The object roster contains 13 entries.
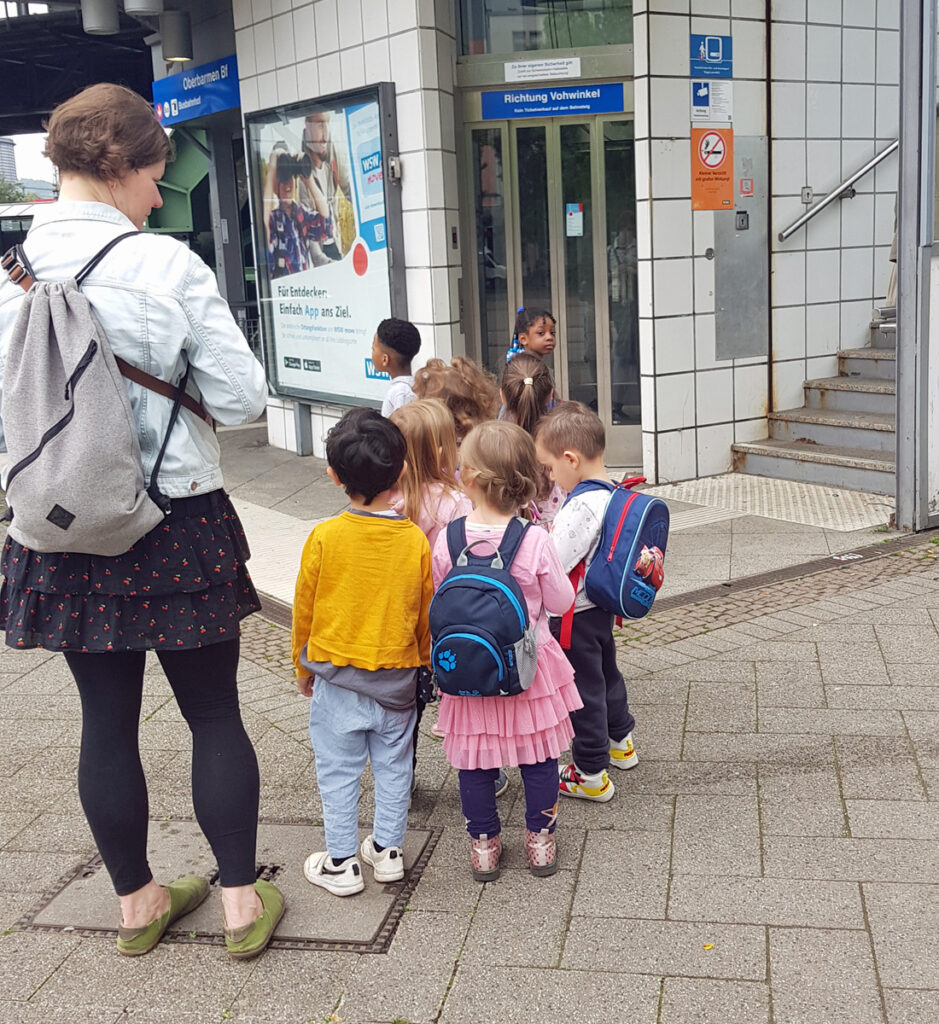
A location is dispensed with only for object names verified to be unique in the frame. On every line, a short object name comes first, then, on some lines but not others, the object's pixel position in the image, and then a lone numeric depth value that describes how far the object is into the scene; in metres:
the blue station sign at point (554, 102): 8.18
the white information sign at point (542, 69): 8.13
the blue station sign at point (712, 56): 7.64
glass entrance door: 8.36
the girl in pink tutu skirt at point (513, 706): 3.14
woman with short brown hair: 2.60
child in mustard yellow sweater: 3.07
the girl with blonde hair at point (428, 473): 3.55
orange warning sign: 7.77
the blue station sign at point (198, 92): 10.76
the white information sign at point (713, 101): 7.70
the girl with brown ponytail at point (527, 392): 4.49
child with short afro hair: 5.12
